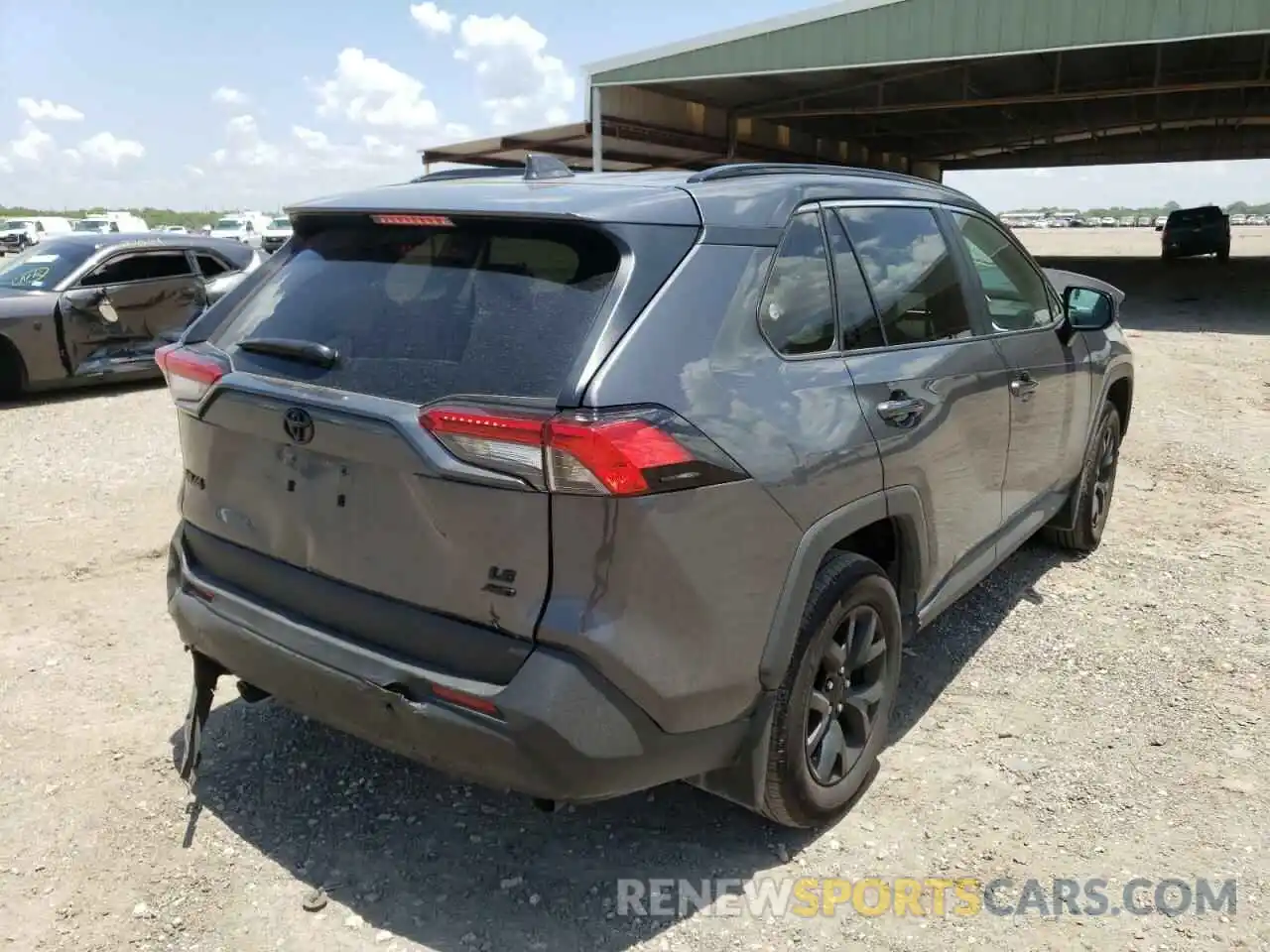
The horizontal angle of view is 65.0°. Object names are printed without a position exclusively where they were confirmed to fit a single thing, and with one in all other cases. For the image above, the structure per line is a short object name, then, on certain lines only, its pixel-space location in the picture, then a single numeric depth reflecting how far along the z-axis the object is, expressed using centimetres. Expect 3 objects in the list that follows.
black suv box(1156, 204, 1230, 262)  2880
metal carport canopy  1420
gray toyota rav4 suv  217
